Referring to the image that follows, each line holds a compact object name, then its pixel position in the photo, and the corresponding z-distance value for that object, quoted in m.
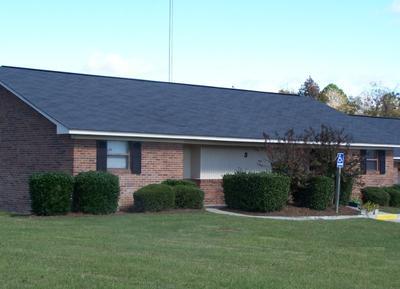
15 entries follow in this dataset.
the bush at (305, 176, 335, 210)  23.66
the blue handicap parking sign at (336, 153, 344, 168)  22.81
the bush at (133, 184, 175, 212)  21.14
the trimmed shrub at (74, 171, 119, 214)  20.02
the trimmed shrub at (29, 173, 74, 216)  19.22
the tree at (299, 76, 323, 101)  68.88
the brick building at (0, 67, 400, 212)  22.19
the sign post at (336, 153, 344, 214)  22.84
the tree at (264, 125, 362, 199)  23.47
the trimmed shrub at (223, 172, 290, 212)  22.05
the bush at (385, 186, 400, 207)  28.55
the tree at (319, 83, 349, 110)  76.06
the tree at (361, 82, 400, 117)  68.44
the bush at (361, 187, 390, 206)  27.97
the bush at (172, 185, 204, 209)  22.08
